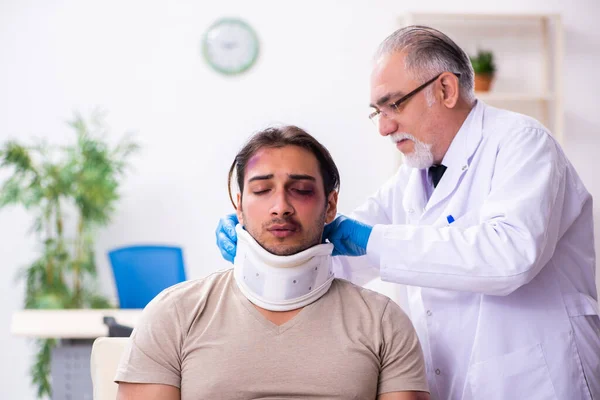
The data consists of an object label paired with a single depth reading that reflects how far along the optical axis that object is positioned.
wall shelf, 4.44
